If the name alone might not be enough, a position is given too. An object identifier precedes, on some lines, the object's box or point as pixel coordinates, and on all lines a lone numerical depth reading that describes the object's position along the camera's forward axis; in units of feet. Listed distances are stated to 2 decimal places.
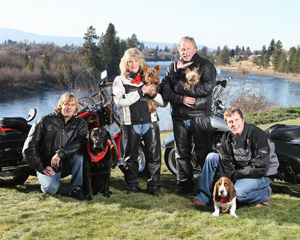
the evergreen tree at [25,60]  162.44
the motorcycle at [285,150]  11.06
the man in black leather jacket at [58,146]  11.45
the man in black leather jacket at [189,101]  11.39
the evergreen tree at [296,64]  198.61
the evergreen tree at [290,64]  202.86
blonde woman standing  11.34
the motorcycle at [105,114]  12.88
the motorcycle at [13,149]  12.25
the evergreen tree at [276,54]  228.02
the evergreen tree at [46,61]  146.61
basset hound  9.75
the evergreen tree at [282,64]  210.59
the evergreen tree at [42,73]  130.11
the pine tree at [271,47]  269.69
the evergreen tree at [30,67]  145.40
